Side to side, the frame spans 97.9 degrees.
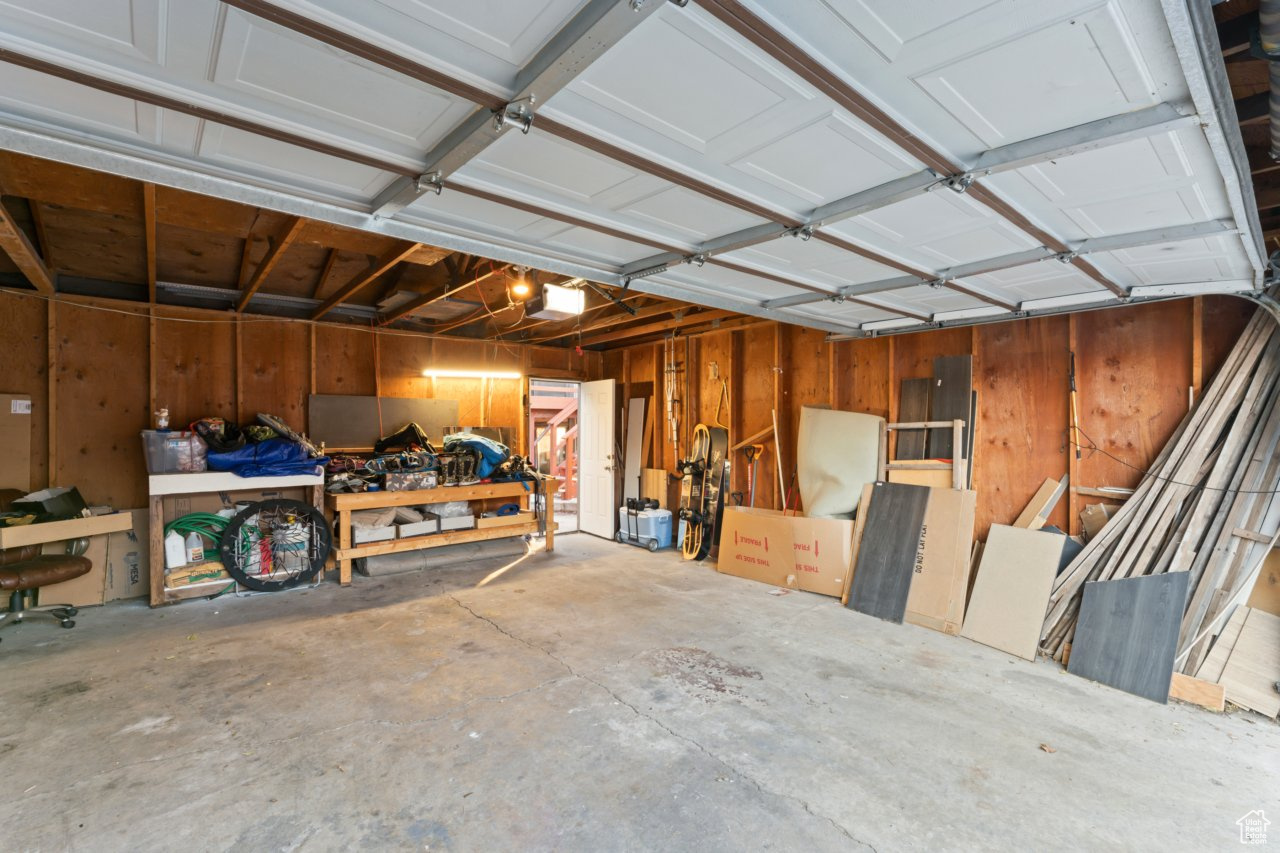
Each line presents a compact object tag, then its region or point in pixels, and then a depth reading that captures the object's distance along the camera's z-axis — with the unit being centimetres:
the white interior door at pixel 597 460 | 695
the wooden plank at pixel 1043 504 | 392
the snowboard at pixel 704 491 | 584
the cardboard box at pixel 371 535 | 498
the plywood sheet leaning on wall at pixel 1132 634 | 299
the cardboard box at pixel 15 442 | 432
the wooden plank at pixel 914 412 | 458
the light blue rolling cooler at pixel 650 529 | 625
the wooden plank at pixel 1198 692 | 282
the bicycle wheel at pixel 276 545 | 456
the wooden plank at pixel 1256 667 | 278
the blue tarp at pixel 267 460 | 455
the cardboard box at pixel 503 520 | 564
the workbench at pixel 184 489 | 425
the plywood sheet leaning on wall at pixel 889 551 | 415
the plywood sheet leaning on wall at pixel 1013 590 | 354
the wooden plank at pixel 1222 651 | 294
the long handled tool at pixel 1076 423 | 385
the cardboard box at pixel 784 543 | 458
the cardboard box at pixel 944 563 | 389
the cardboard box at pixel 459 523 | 543
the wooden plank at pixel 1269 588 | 313
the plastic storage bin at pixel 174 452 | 430
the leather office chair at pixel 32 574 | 355
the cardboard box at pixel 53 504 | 402
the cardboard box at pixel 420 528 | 520
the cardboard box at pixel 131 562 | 439
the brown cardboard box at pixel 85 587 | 414
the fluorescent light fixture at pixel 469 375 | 652
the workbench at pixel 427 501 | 489
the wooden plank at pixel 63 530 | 364
